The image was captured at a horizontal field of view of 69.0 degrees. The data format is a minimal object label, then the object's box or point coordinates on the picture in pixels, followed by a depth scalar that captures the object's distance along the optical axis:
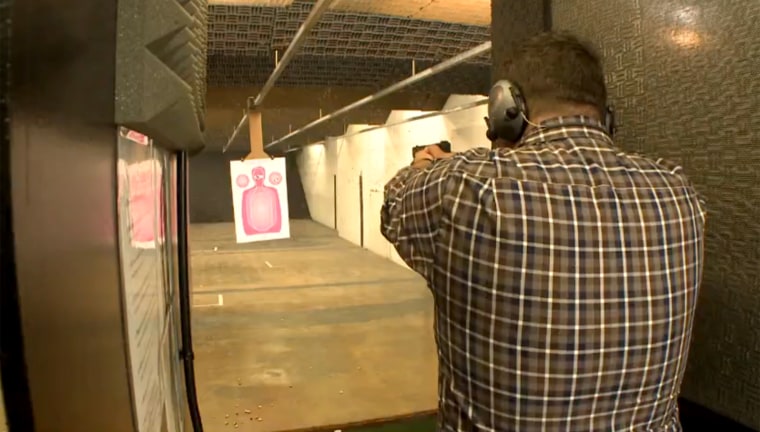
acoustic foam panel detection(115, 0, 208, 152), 0.45
